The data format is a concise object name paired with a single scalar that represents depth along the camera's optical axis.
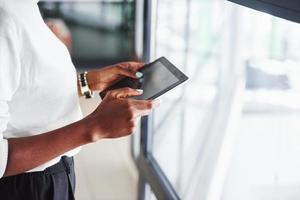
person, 0.88
